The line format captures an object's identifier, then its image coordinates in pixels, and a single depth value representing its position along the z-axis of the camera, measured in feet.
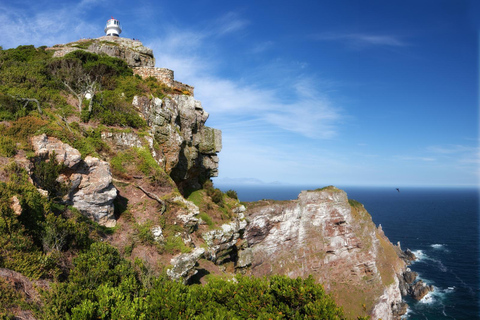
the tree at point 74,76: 84.12
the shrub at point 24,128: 50.65
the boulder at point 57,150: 50.03
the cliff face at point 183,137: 84.24
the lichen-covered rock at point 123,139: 70.64
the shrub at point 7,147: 45.03
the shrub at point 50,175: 46.36
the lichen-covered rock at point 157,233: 57.21
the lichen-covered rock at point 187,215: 65.31
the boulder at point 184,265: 53.13
